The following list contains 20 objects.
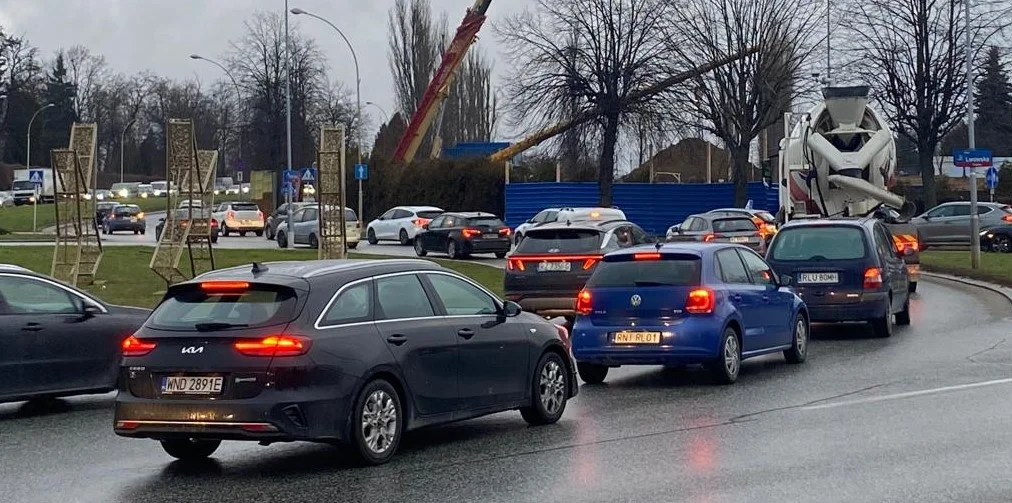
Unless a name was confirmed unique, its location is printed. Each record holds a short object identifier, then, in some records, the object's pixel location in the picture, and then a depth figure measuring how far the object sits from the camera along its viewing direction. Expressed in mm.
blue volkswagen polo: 14047
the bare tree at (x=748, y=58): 56844
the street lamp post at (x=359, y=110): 52866
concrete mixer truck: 27188
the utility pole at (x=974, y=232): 33750
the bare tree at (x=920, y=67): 55312
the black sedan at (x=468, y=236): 39719
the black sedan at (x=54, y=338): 12852
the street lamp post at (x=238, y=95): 67606
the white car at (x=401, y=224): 50062
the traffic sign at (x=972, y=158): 32094
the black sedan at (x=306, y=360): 9219
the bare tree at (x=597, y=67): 51406
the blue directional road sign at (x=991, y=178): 51688
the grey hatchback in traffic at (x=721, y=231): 32750
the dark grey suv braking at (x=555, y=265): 20500
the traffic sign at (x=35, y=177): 52562
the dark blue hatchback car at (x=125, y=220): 62875
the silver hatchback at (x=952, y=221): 44375
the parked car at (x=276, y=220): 52369
